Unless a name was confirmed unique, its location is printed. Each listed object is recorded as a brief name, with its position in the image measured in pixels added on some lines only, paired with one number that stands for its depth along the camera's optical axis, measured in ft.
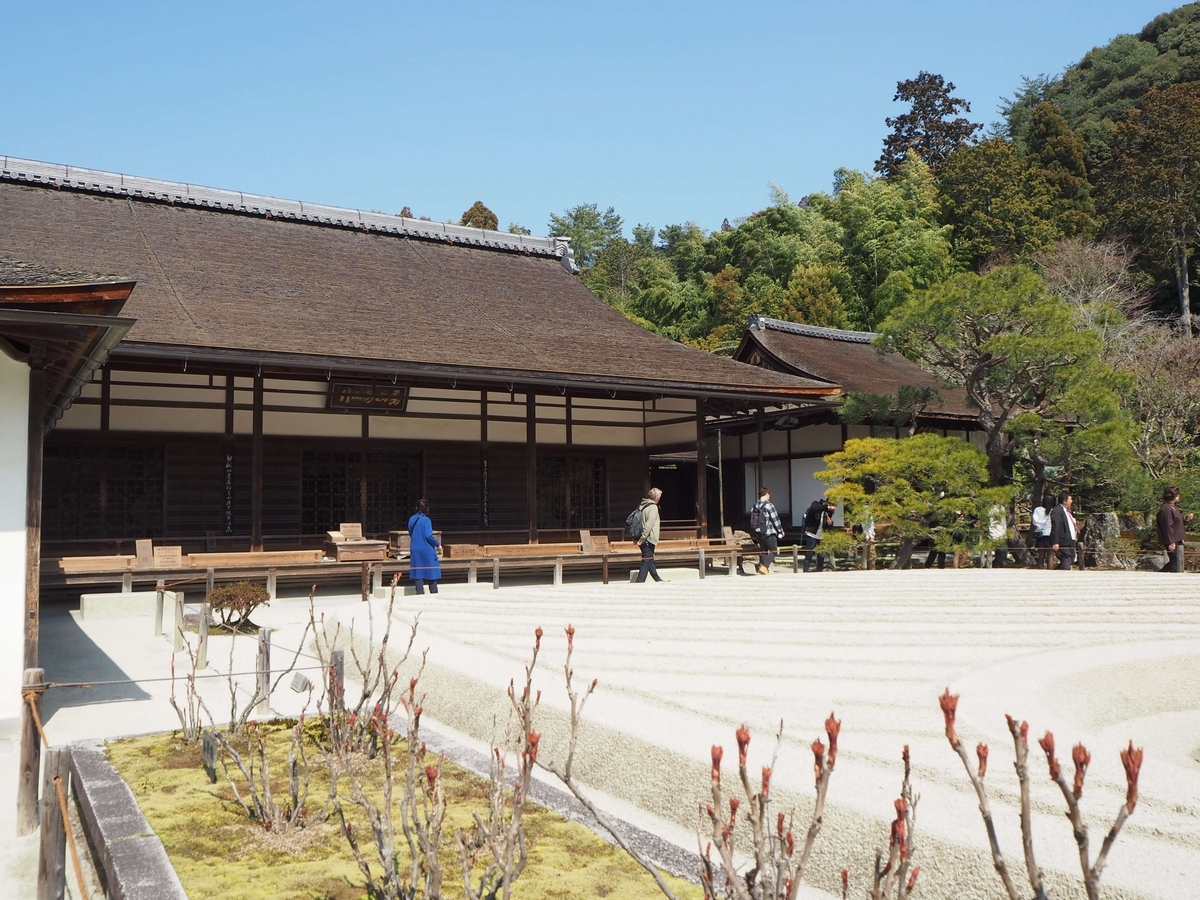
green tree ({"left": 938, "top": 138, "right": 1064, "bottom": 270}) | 110.67
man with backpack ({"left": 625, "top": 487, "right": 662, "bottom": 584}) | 43.68
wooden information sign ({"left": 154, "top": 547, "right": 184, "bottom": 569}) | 37.91
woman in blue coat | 38.52
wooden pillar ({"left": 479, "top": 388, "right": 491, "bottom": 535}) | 50.72
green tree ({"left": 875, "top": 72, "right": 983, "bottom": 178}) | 163.32
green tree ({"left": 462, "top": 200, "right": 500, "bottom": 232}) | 154.61
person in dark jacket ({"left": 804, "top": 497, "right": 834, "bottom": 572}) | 50.44
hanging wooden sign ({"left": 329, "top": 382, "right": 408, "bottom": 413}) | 45.68
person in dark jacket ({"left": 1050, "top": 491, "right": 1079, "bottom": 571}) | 45.80
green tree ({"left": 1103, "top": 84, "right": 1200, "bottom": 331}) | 104.78
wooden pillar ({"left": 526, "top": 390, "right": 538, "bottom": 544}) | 48.01
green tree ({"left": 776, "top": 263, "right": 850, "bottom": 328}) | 105.40
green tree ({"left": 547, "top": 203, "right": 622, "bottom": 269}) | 178.40
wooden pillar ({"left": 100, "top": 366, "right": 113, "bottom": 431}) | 41.93
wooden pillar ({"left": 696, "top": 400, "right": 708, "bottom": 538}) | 52.45
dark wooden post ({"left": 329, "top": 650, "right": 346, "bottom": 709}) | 16.06
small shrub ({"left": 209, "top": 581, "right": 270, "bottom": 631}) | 30.91
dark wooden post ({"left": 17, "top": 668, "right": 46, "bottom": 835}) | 13.88
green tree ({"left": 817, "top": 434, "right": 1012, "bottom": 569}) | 48.39
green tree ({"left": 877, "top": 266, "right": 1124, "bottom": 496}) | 47.65
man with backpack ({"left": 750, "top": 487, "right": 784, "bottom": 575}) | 49.80
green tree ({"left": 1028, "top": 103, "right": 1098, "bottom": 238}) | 111.14
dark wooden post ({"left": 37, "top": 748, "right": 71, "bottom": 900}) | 10.69
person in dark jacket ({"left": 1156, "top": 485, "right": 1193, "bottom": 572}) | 40.81
